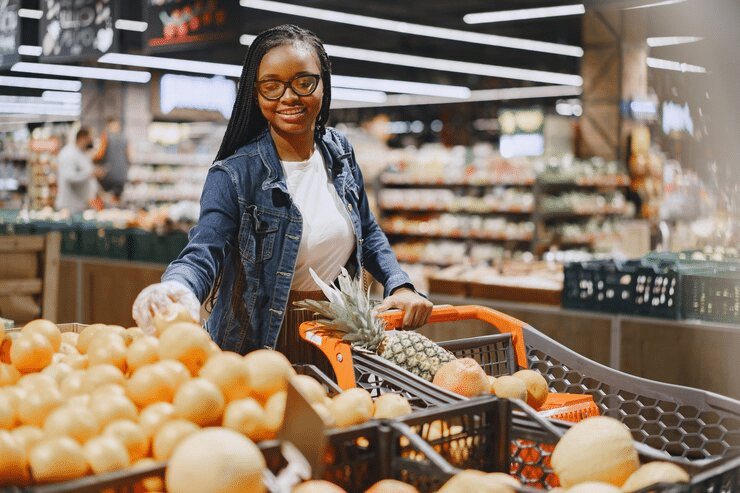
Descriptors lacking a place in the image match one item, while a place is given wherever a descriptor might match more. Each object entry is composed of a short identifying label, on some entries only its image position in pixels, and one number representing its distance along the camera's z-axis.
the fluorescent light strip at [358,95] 21.24
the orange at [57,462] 1.20
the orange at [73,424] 1.31
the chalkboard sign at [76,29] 6.63
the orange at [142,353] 1.65
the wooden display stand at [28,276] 4.88
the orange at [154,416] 1.36
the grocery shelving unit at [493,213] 10.06
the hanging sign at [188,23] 6.30
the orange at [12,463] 1.22
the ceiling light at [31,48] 12.35
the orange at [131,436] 1.31
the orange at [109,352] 1.71
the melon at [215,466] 1.15
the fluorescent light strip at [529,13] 10.29
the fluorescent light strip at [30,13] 10.77
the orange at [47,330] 1.91
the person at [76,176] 10.87
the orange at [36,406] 1.44
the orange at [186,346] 1.60
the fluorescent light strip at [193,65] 13.22
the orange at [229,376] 1.47
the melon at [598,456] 1.40
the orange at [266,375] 1.50
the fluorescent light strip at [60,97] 24.52
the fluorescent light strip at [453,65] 14.23
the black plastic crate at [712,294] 4.41
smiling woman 2.41
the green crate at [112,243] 7.15
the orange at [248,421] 1.36
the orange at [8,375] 1.72
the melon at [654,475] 1.28
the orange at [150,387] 1.47
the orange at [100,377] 1.56
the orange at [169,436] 1.30
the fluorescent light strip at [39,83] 20.91
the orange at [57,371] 1.71
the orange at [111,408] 1.38
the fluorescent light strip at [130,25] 11.90
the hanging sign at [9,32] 6.80
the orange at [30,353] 1.80
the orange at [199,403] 1.38
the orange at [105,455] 1.22
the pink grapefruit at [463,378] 1.91
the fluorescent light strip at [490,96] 22.19
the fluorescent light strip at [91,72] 15.57
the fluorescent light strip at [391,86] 18.19
